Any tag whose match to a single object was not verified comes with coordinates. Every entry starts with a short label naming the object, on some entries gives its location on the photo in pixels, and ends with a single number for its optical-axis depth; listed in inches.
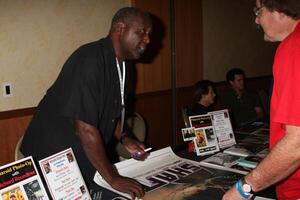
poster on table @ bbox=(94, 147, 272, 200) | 50.2
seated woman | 120.9
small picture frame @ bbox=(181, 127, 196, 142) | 68.4
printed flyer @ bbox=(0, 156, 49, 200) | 38.2
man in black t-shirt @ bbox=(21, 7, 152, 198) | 51.4
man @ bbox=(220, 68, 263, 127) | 138.3
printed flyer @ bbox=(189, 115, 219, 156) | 68.8
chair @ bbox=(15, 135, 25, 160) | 66.5
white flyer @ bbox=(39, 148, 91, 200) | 42.4
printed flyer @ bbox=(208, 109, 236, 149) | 72.8
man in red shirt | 35.9
